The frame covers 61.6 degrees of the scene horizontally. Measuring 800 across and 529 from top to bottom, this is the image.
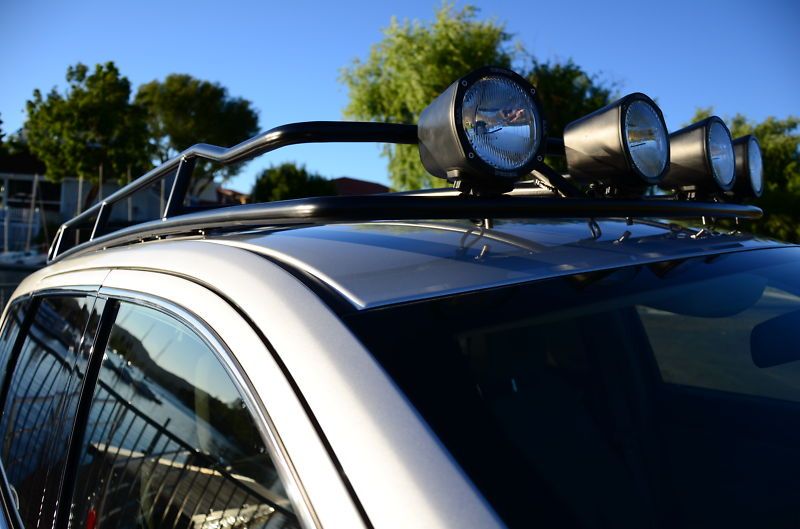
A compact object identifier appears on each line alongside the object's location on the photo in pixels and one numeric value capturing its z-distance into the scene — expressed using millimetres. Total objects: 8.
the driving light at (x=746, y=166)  1934
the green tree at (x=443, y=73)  20469
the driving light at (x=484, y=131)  1082
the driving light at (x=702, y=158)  1706
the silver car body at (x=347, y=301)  719
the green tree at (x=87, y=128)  31062
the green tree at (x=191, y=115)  43812
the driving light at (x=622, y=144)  1380
